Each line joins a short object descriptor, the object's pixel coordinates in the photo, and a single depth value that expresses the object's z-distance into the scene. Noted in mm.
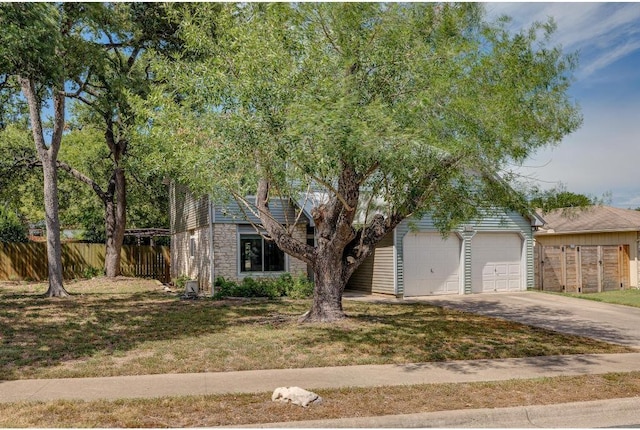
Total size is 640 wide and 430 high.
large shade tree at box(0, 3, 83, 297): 11516
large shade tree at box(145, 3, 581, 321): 9062
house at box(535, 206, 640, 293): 20609
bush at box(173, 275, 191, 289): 22819
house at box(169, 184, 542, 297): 19266
